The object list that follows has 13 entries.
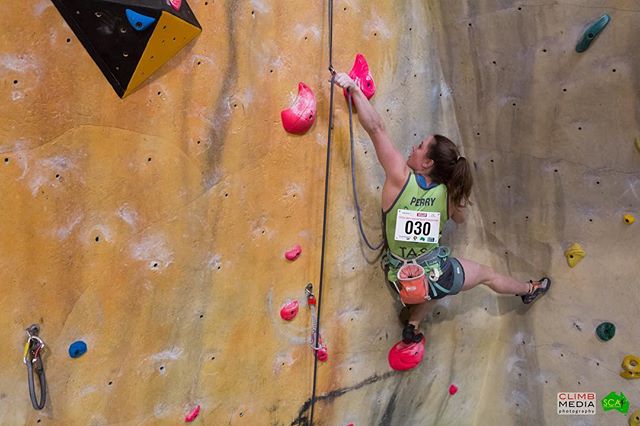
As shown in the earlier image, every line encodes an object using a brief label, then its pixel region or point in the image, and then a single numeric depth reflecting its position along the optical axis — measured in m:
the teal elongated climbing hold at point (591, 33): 2.05
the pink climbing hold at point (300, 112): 1.81
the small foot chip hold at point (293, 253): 1.94
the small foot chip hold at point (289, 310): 1.98
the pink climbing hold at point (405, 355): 2.36
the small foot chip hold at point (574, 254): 2.38
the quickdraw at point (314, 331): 2.04
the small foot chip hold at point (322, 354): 2.12
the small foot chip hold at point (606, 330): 2.39
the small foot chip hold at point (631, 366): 2.38
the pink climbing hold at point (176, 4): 1.46
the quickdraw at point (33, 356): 1.47
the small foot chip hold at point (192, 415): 1.85
